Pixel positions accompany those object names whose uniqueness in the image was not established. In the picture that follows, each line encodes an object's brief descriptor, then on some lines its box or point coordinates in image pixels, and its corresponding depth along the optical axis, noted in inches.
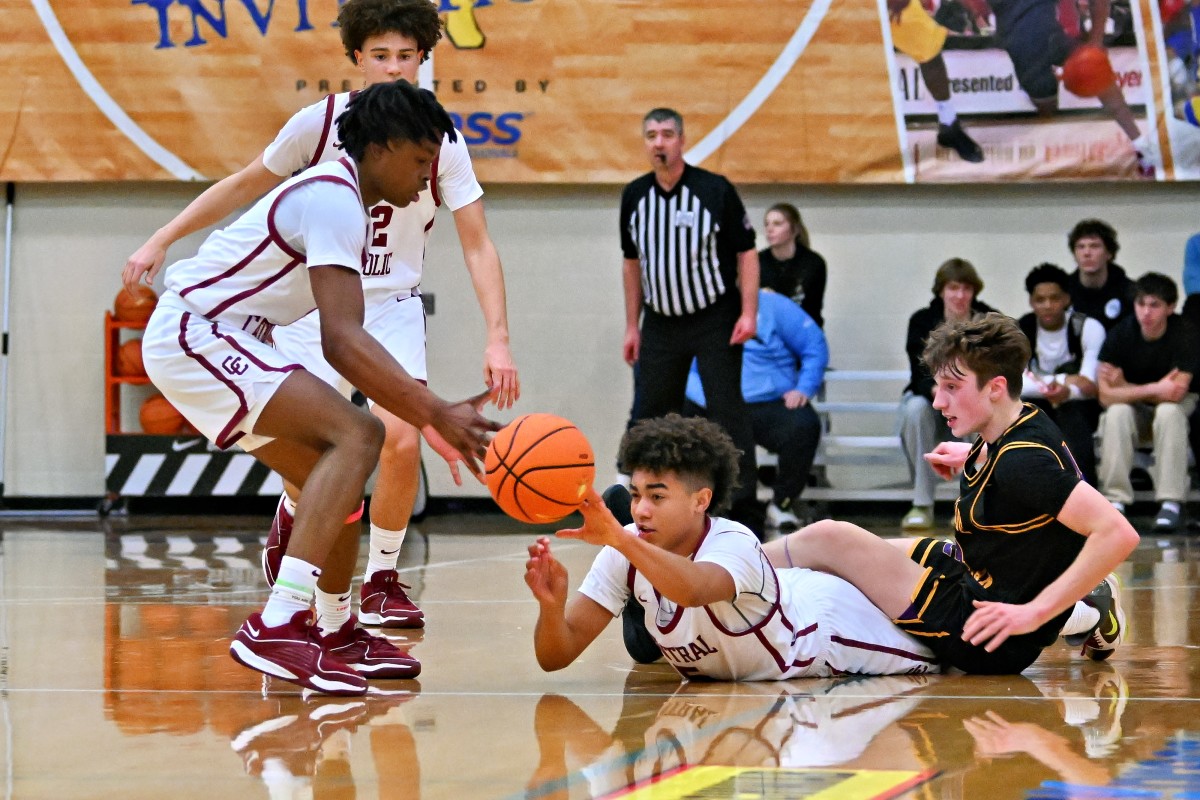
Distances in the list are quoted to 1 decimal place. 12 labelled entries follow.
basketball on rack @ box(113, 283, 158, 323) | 781.4
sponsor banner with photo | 737.3
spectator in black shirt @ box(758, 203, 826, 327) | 735.5
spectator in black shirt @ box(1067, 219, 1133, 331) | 704.0
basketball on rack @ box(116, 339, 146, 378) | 791.5
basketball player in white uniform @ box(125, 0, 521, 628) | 347.8
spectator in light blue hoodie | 705.1
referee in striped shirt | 592.6
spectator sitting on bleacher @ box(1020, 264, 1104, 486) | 687.9
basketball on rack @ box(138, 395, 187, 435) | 783.2
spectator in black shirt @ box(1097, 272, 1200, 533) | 679.5
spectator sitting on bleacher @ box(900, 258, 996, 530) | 707.5
